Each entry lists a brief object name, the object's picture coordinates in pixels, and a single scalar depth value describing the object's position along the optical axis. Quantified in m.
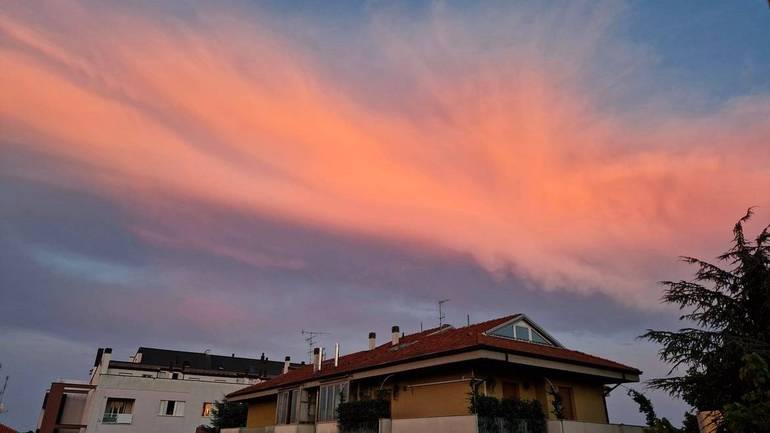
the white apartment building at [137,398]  49.94
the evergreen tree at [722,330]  14.76
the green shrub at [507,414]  17.34
